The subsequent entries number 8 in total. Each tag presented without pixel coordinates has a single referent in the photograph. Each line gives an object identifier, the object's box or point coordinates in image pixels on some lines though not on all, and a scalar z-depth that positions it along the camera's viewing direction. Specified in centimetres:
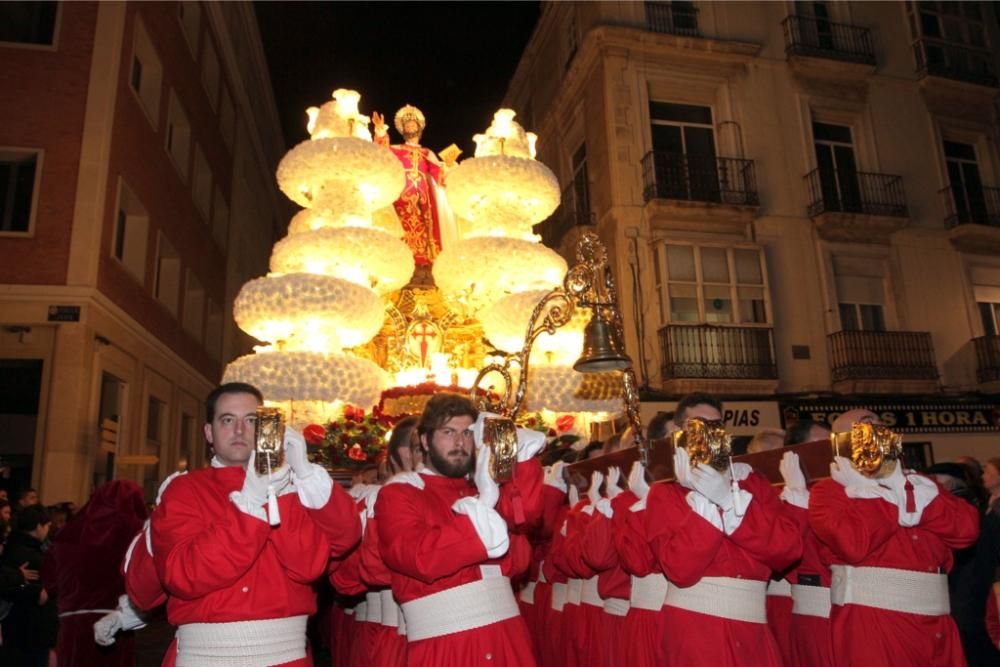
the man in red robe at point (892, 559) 362
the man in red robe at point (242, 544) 278
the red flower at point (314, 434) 608
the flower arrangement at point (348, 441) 612
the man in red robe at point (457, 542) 304
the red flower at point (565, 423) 683
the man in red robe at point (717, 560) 342
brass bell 437
